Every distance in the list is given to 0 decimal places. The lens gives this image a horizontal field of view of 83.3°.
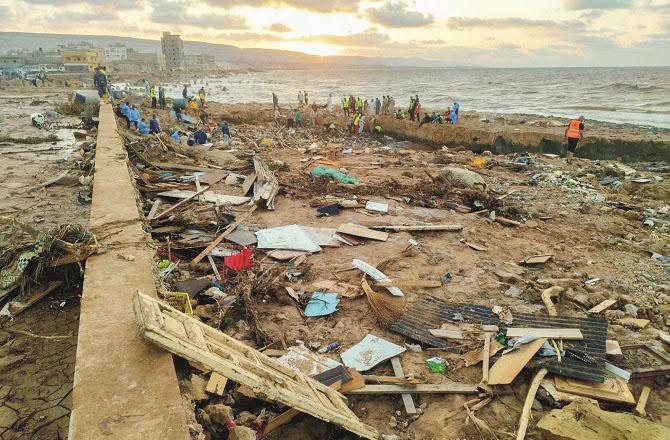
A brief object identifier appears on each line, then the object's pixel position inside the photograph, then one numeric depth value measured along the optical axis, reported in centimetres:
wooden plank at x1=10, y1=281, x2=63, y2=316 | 409
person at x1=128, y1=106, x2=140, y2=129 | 1410
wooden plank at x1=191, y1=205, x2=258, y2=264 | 604
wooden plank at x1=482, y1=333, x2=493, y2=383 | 390
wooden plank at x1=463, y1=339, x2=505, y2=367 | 418
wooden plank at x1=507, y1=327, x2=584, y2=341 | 422
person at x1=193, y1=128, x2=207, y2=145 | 1478
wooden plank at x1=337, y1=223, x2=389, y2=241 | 749
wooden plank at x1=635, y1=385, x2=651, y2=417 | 354
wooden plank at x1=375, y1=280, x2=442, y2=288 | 583
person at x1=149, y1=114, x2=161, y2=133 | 1331
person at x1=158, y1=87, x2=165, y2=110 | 2410
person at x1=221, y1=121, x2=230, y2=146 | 1590
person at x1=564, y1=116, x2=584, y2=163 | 1406
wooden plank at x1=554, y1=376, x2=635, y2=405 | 362
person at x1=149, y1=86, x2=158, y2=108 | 2309
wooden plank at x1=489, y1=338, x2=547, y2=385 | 381
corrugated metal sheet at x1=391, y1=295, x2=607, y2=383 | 388
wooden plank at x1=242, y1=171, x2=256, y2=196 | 941
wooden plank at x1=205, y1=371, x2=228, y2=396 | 304
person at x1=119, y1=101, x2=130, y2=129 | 1409
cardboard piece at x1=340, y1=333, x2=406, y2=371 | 418
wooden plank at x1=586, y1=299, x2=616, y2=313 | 523
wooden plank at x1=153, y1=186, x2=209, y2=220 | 703
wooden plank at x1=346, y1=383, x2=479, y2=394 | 373
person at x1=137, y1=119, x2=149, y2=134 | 1302
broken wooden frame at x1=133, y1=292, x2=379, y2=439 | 251
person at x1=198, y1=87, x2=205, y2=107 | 2324
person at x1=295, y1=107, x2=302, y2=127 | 2191
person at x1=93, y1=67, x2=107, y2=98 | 1846
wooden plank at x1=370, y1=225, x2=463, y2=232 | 791
